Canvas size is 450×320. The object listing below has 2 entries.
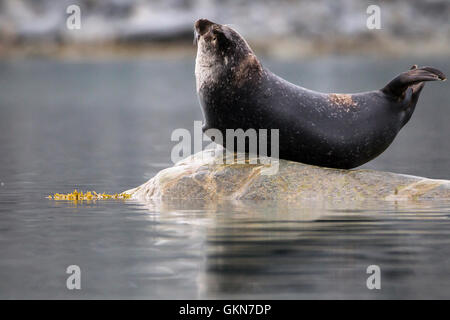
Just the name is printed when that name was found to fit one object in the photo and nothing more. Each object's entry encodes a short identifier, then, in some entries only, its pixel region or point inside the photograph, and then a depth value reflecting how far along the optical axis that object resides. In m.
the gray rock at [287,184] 16.00
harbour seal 16.25
